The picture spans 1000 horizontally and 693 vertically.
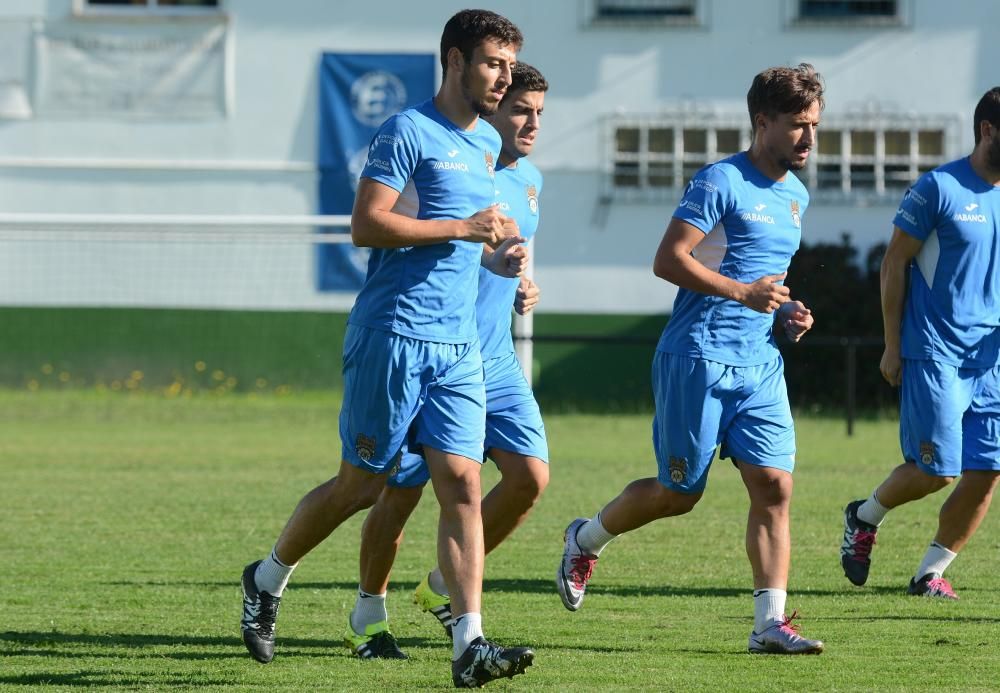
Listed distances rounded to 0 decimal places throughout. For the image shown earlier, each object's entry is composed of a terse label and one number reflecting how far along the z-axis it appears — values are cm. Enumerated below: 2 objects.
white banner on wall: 4537
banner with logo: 4522
